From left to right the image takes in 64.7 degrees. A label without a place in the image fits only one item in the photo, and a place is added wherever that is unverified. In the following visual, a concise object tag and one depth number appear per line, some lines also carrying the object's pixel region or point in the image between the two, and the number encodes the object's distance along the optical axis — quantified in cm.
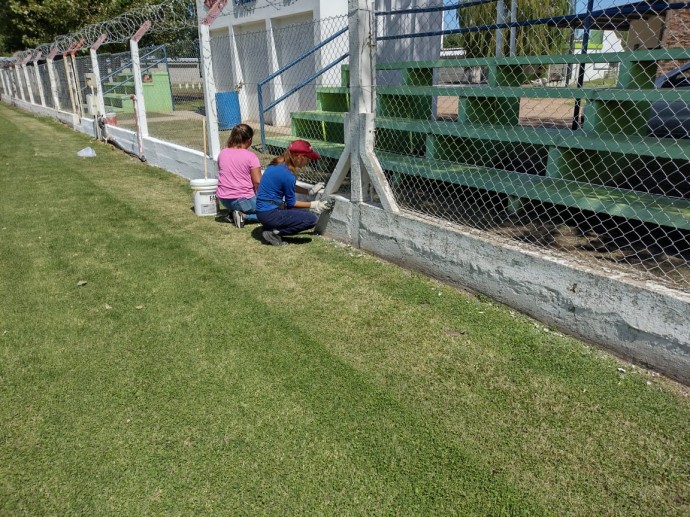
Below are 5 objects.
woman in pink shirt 592
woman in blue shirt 527
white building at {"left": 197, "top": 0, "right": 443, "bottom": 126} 959
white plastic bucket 648
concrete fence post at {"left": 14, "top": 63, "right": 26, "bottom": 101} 2306
